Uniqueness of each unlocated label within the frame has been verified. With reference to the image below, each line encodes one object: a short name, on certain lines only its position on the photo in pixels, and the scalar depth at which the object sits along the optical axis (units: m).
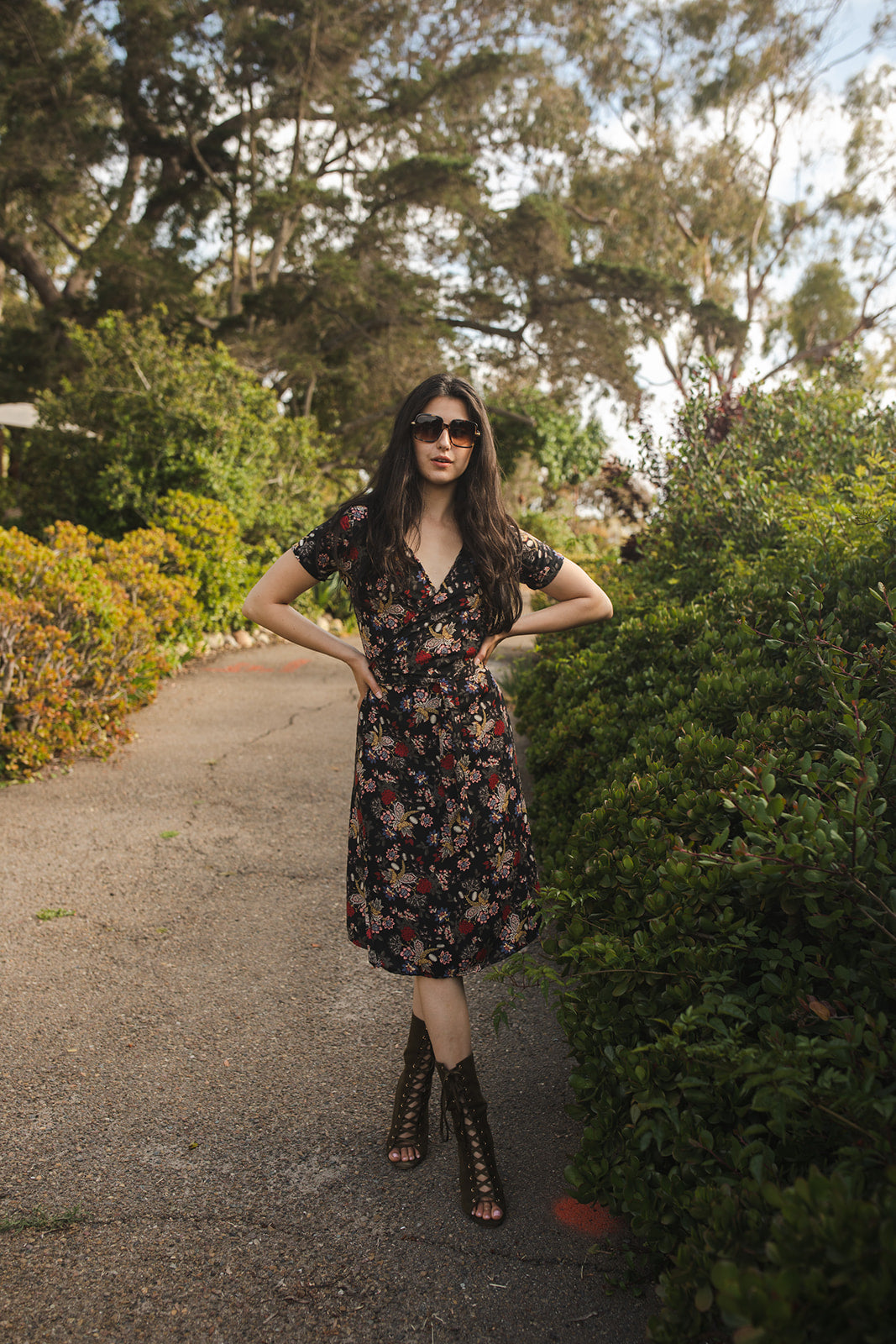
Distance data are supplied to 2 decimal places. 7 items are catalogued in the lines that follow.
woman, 2.18
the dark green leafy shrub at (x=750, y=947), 1.32
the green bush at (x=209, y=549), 8.58
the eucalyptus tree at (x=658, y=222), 16.23
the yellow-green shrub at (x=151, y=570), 6.08
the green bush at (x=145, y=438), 9.59
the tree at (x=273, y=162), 13.18
